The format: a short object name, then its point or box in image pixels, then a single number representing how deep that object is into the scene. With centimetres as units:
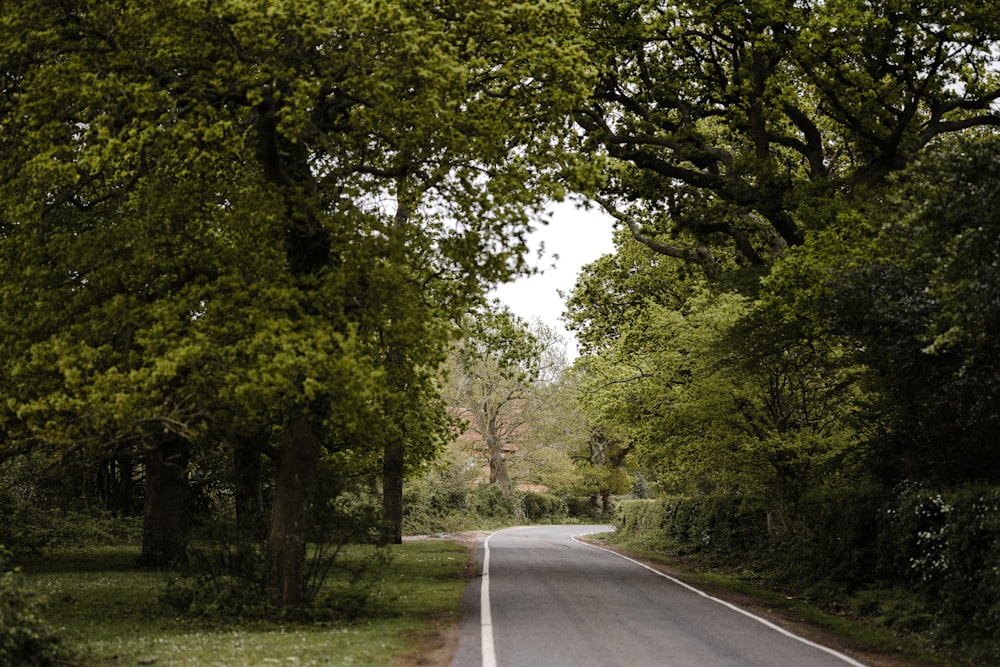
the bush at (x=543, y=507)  6906
